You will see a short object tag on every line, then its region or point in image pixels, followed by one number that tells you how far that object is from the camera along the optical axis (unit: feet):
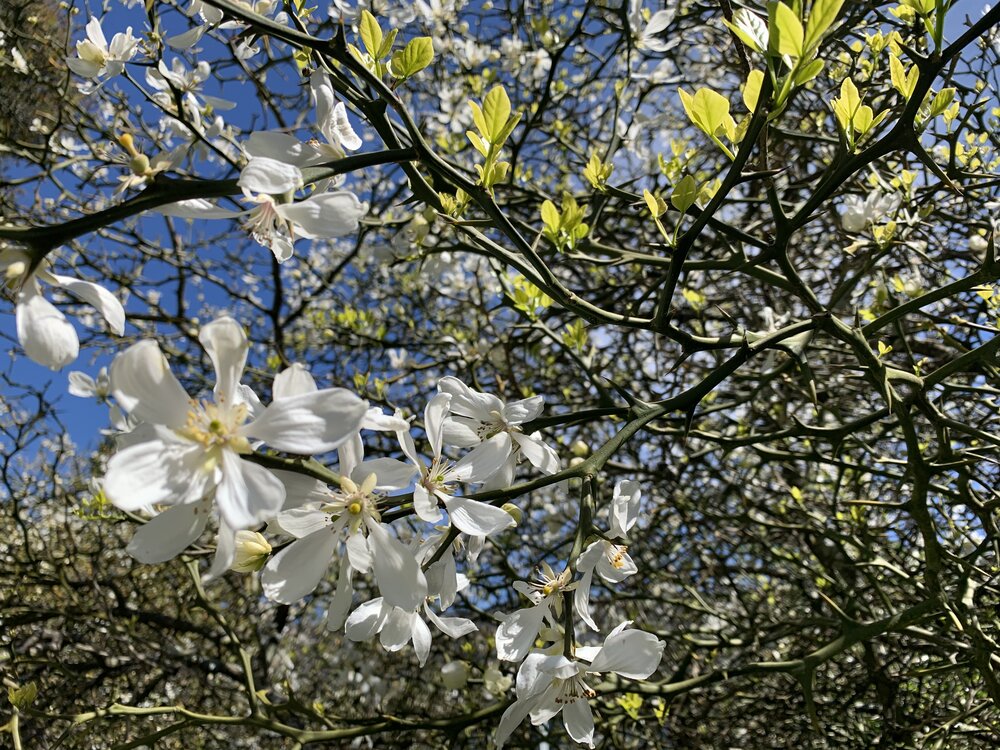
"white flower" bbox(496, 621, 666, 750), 0.55
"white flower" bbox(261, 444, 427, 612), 0.53
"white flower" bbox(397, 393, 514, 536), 0.53
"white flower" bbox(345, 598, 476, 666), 0.63
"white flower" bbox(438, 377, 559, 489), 0.64
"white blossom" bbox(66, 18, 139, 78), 0.91
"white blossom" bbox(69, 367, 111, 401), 1.39
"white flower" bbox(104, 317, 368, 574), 0.46
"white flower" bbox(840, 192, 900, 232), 1.06
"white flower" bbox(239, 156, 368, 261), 0.49
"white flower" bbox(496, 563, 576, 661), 0.58
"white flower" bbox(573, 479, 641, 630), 0.60
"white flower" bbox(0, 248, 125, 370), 0.46
